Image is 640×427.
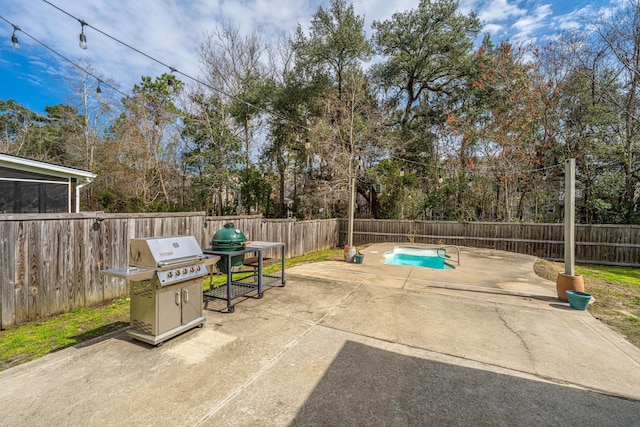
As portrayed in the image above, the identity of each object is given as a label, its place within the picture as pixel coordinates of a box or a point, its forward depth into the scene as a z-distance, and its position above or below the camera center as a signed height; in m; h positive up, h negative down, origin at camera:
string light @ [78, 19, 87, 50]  4.43 +2.99
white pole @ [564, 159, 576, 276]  4.53 -0.09
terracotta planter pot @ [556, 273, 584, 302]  4.51 -1.27
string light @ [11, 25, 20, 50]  4.65 +3.12
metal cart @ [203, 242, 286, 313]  3.92 -1.12
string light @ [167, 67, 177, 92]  5.85 +3.13
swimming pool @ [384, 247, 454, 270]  9.33 -1.73
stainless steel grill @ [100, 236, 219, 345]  2.78 -0.87
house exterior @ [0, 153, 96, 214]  7.71 +0.74
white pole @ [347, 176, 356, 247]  8.21 -0.02
